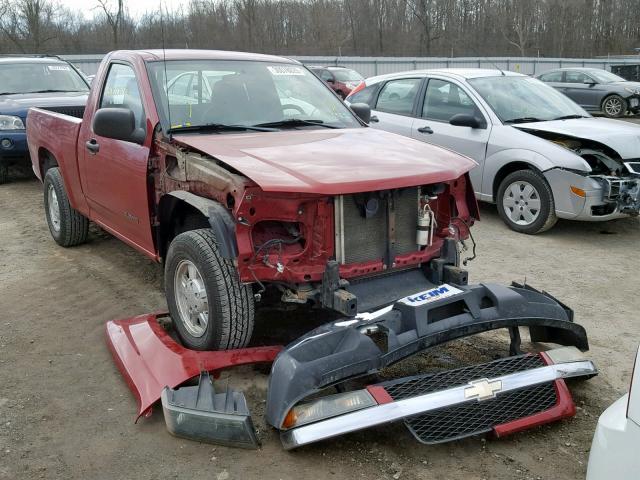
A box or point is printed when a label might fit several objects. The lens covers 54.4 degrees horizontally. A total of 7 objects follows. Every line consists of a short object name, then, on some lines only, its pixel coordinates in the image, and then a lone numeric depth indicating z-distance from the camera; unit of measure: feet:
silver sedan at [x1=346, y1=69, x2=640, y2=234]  21.66
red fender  11.15
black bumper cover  9.75
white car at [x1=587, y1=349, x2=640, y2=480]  6.23
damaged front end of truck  9.86
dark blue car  29.73
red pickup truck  11.07
